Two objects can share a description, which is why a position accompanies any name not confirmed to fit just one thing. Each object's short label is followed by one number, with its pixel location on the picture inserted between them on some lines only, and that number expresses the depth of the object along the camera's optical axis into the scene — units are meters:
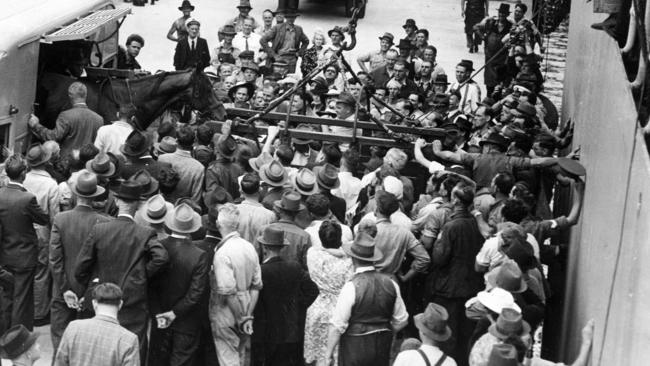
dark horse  13.36
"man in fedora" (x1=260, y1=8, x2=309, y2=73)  19.17
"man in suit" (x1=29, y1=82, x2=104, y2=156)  12.52
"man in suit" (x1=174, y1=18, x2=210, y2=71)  18.30
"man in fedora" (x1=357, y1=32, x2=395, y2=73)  18.11
